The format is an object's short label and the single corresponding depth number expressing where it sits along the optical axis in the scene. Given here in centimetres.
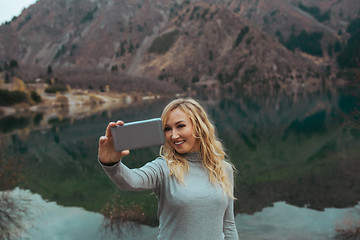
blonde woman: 231
